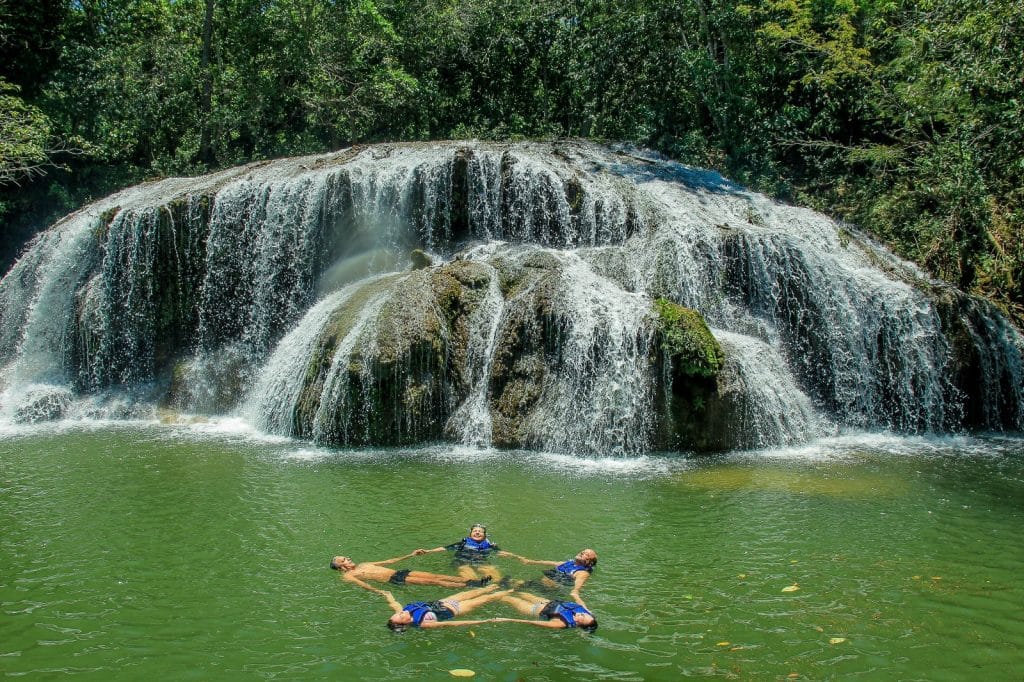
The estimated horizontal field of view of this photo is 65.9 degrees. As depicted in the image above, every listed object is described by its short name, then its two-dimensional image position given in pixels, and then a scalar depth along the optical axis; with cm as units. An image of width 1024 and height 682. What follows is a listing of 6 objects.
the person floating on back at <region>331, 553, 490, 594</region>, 632
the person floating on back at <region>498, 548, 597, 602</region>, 630
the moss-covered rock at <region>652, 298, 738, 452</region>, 1119
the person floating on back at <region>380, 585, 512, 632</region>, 550
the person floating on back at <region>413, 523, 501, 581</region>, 659
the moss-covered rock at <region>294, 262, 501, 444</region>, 1176
